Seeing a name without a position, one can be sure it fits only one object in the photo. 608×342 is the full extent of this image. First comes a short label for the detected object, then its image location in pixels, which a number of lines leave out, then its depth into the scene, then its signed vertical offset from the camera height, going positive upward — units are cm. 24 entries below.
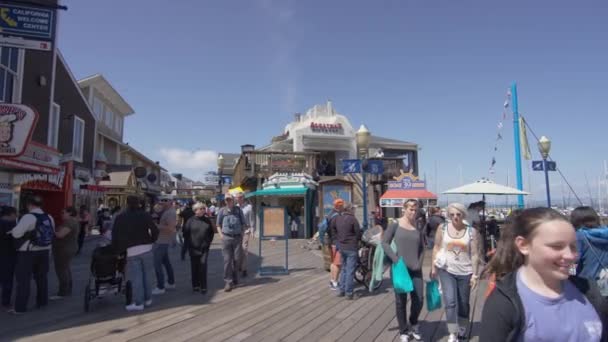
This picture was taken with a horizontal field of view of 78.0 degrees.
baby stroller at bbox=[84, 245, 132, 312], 563 -103
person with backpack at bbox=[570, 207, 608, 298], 329 -46
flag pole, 1207 +193
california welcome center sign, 627 +308
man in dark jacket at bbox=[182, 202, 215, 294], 661 -71
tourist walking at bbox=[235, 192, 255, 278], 755 -67
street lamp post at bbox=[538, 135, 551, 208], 1153 +171
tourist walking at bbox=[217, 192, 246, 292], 700 -49
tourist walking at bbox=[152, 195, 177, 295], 679 -78
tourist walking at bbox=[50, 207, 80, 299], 632 -69
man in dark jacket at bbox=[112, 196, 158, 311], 555 -52
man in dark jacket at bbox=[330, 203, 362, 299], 617 -63
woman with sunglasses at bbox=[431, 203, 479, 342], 404 -66
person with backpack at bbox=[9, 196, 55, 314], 539 -61
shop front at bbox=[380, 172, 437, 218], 1382 +52
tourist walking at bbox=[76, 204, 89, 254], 1151 -47
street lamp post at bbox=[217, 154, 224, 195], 1841 +210
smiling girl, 150 -39
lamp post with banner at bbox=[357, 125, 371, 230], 926 +162
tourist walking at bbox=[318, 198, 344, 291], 696 -107
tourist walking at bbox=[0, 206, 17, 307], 561 -70
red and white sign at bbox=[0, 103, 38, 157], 711 +152
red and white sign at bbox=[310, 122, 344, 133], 2161 +451
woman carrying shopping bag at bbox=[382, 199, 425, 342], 421 -58
